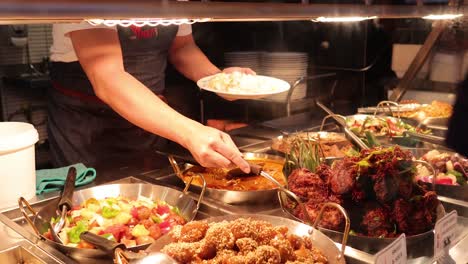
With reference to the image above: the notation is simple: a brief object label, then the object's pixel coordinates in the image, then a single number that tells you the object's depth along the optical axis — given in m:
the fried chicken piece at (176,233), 1.37
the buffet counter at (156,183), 1.44
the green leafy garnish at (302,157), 1.91
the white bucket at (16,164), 1.75
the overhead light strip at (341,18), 1.76
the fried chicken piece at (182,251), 1.27
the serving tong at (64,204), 1.52
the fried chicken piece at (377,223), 1.51
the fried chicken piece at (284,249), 1.28
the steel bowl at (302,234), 1.35
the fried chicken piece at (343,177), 1.57
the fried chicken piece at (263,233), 1.34
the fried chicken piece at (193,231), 1.36
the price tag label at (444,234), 1.41
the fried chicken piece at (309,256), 1.30
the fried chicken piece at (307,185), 1.65
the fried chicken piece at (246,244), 1.28
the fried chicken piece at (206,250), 1.29
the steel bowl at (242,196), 1.81
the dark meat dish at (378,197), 1.52
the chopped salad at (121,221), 1.54
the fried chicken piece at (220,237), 1.31
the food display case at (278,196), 1.28
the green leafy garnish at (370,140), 2.19
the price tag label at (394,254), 1.21
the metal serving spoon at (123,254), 1.26
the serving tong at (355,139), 2.11
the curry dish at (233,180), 2.00
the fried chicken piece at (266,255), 1.21
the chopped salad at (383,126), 2.74
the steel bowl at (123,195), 1.62
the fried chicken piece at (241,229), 1.34
